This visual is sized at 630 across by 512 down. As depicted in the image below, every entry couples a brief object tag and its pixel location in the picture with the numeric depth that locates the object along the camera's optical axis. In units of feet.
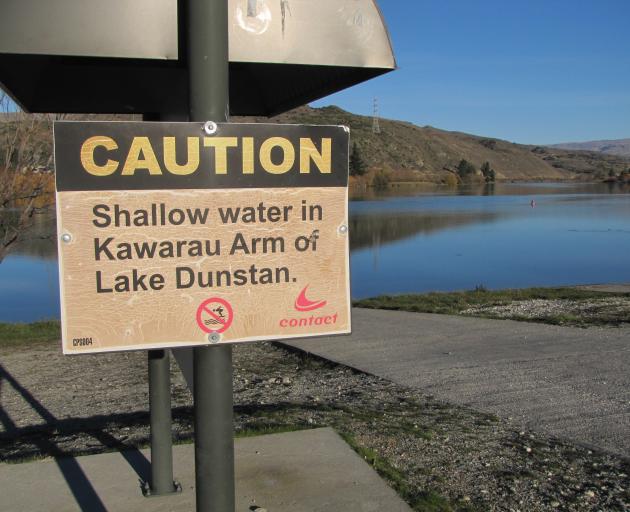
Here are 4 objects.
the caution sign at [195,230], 6.08
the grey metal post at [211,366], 5.92
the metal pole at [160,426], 10.86
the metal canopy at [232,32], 7.04
